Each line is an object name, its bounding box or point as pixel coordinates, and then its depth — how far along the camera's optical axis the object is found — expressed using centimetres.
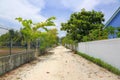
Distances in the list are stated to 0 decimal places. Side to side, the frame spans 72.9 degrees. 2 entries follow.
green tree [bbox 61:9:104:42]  1273
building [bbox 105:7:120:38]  832
